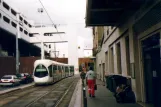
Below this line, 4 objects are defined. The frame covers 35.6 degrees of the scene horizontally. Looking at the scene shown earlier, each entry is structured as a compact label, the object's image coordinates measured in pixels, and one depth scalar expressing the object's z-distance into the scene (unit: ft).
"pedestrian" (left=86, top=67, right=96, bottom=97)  45.19
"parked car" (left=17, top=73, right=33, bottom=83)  115.51
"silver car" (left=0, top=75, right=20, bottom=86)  100.73
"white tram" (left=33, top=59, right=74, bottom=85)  94.17
